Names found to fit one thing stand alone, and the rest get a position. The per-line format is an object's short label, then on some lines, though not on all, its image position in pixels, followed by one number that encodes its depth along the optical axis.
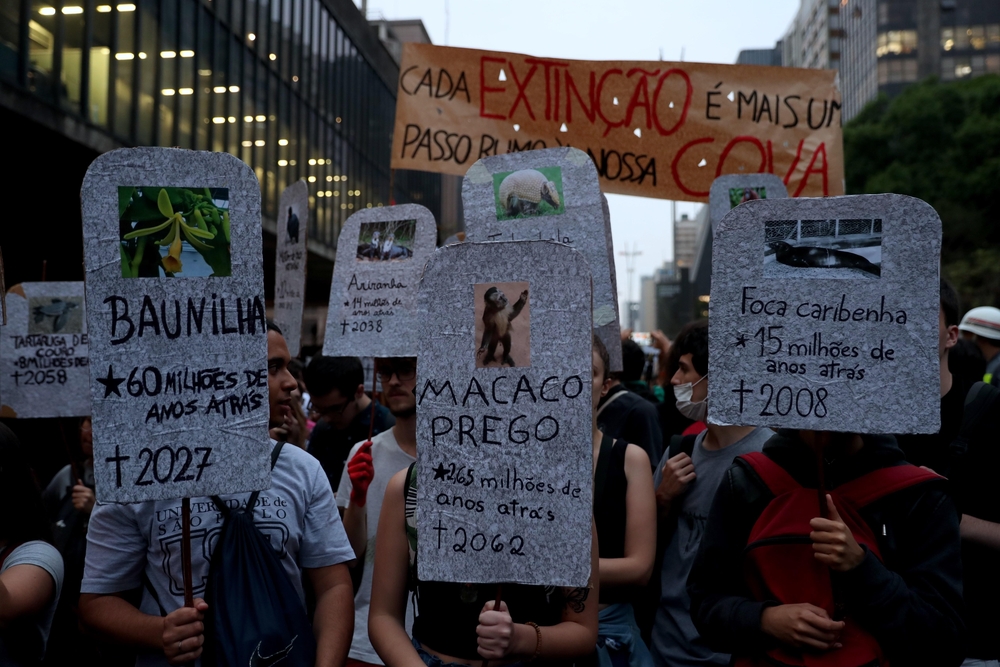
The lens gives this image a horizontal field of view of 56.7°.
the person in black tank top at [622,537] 2.93
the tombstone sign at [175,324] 2.36
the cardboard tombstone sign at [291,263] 5.12
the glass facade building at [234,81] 13.11
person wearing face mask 3.28
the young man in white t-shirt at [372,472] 3.37
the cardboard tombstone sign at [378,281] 4.20
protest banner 5.75
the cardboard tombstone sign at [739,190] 4.82
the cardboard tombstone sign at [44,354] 4.89
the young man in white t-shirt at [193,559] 2.42
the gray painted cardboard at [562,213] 3.85
